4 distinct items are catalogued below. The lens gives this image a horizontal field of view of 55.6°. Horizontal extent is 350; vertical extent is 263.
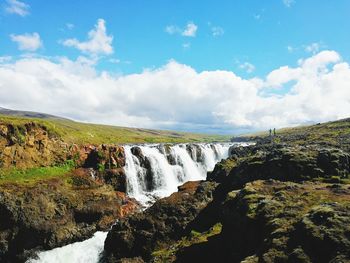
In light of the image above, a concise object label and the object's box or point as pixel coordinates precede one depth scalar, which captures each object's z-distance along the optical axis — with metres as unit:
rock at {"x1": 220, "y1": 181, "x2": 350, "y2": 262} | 17.95
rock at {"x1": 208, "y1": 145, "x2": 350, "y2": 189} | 38.16
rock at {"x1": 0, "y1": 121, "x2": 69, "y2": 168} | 59.03
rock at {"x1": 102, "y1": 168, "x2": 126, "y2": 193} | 67.85
